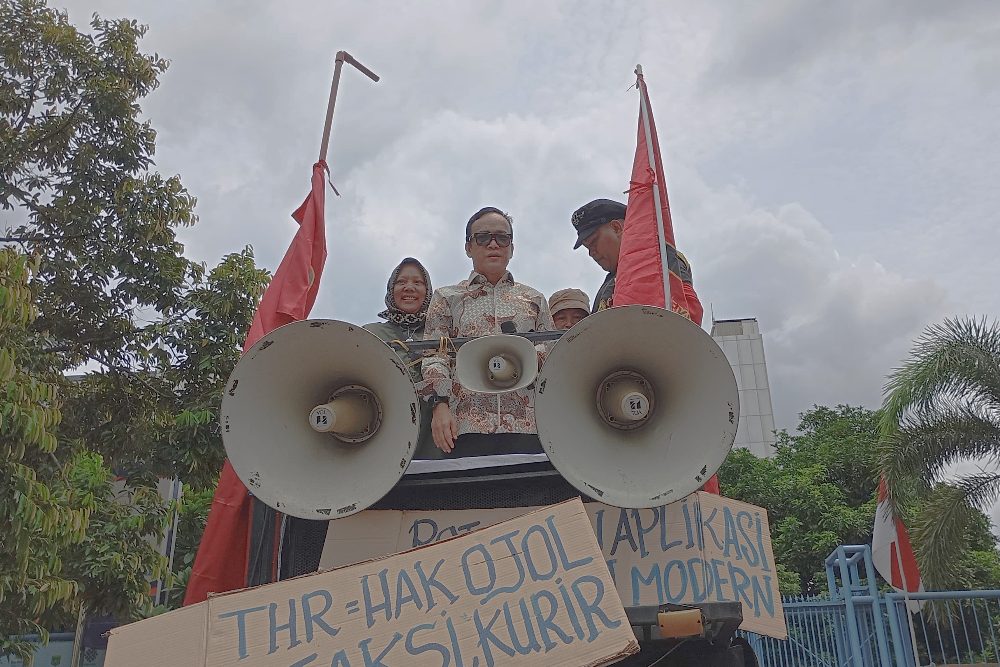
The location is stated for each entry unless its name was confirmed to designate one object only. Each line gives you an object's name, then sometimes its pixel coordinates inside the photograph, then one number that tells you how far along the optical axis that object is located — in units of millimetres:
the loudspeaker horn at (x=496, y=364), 2494
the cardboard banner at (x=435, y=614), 1751
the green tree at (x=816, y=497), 18312
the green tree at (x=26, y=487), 4016
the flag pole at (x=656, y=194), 2786
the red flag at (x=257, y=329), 2963
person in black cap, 3621
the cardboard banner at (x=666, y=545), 2320
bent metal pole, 3713
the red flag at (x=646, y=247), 3021
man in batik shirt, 2586
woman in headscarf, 3537
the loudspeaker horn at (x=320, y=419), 2291
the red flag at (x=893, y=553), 8535
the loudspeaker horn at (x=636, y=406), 2195
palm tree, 9375
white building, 41656
